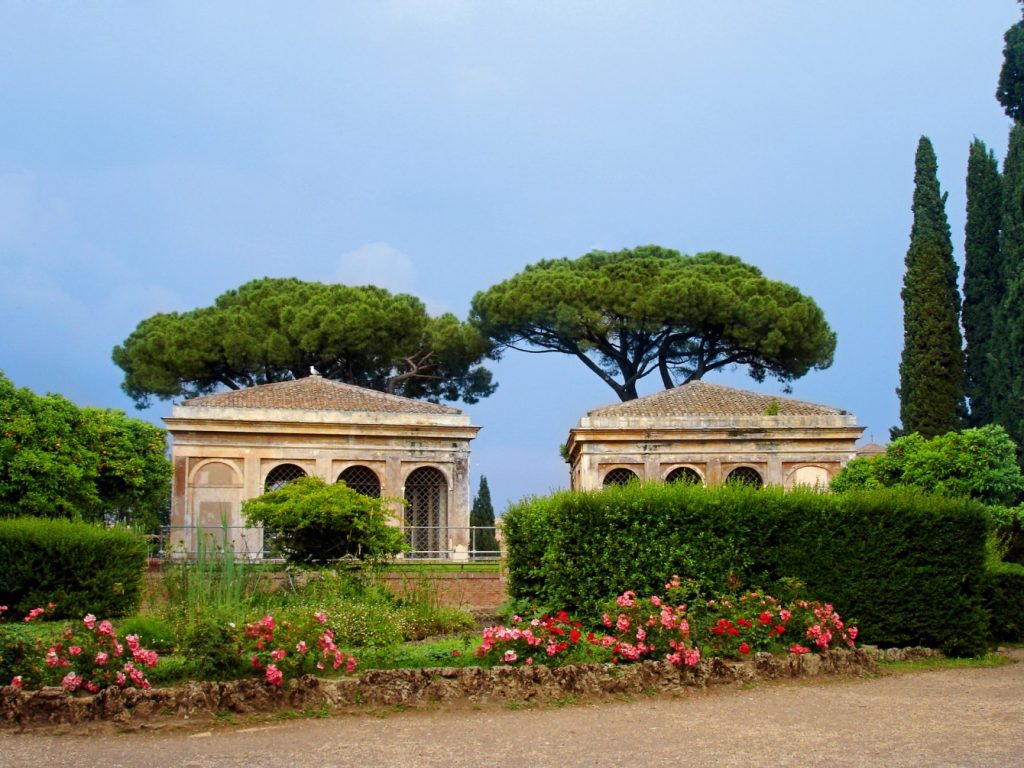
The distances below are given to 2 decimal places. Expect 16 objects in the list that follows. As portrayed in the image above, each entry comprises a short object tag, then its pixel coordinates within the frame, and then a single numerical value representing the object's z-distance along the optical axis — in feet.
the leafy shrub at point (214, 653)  35.60
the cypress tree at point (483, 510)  155.69
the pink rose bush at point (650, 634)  40.01
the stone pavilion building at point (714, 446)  116.47
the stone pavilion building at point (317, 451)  107.96
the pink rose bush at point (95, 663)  34.19
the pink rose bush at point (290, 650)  35.37
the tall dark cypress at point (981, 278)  114.42
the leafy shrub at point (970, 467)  81.87
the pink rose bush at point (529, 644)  38.81
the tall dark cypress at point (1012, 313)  100.63
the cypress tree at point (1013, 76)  114.93
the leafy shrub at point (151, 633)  43.42
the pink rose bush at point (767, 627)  42.80
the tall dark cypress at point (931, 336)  112.57
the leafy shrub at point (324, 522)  73.15
